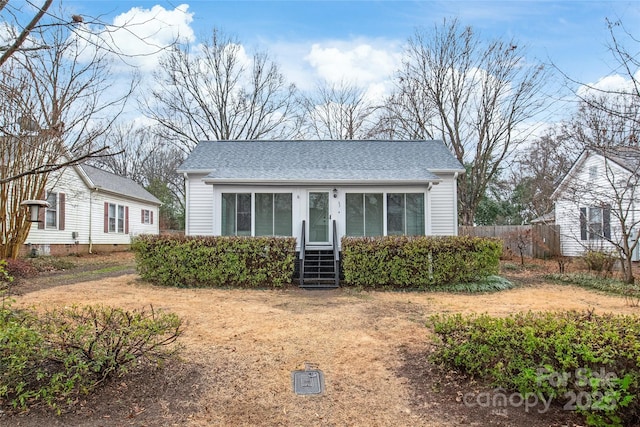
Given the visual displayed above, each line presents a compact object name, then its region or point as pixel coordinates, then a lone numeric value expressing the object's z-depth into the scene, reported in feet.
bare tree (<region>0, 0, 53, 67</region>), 8.38
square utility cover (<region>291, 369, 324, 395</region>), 11.19
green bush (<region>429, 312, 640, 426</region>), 8.40
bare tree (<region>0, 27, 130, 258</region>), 27.99
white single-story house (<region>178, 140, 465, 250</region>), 36.70
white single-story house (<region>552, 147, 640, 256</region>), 44.98
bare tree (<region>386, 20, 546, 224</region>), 55.42
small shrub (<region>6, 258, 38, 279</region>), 32.14
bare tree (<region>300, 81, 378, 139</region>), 77.46
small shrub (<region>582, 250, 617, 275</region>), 36.09
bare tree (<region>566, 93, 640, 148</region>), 21.74
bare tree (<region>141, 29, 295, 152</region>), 75.61
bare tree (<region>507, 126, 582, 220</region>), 53.78
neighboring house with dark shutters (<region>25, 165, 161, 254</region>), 49.52
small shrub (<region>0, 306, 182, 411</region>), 9.87
